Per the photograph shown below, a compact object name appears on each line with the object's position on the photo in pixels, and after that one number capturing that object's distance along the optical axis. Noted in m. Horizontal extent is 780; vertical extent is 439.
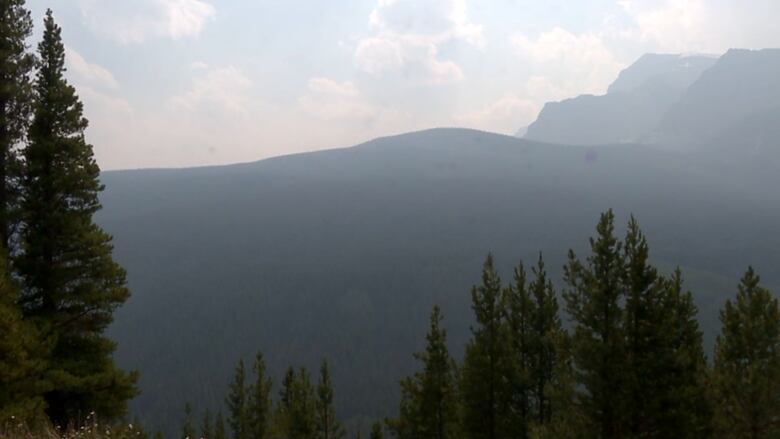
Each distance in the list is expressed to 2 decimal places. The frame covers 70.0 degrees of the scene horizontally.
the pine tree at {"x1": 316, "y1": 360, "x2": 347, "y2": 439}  36.53
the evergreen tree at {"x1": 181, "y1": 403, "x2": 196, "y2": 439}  50.32
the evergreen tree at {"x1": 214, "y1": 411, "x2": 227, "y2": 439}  48.57
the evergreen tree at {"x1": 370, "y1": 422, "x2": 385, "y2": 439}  37.75
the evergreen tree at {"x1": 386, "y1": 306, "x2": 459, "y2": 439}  29.97
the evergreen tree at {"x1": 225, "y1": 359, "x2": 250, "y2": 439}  42.38
